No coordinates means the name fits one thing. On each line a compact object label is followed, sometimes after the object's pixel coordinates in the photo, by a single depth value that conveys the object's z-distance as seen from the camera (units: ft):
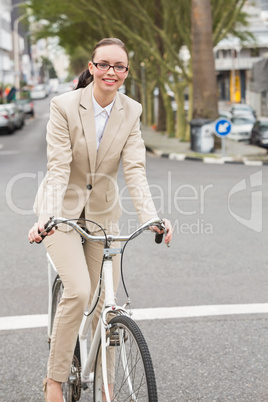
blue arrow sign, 66.64
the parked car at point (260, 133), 83.56
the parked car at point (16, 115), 123.10
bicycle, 9.60
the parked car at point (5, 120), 117.39
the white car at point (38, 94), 327.88
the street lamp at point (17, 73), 236.02
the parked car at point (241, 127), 103.35
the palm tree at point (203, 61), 77.61
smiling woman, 11.35
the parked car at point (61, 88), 357.73
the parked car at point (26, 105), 176.73
